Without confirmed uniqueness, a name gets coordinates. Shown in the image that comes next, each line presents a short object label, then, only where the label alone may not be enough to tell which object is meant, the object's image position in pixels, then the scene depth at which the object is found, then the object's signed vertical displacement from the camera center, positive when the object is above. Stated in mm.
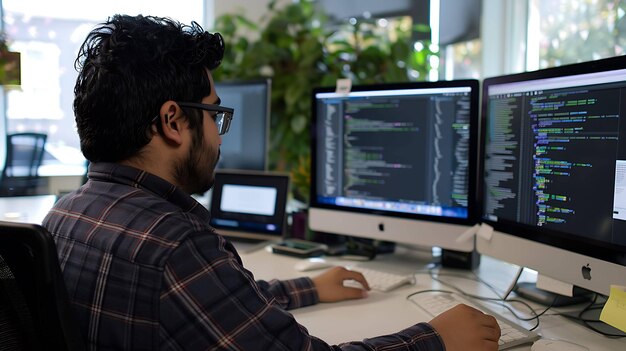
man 743 -111
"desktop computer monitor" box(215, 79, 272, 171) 2045 +99
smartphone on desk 1767 -313
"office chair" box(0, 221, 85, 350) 671 -192
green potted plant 2428 +405
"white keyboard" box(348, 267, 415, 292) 1421 -333
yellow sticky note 981 -270
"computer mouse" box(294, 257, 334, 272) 1606 -334
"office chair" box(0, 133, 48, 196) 2252 -81
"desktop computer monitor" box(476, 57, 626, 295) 1048 -29
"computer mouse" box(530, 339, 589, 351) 984 -339
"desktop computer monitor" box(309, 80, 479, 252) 1491 -23
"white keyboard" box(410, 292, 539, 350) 1043 -340
